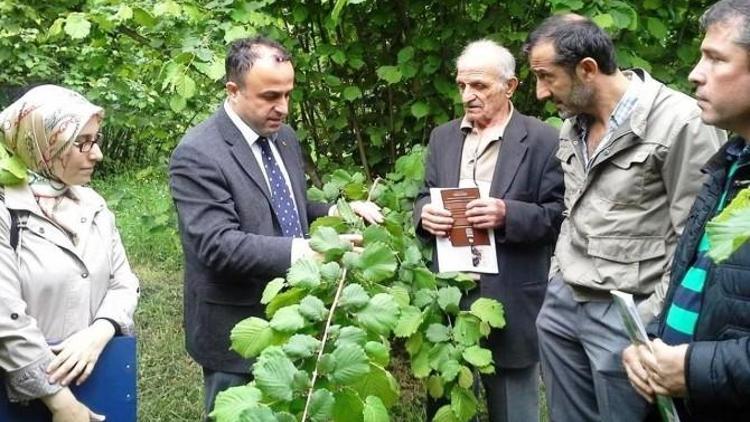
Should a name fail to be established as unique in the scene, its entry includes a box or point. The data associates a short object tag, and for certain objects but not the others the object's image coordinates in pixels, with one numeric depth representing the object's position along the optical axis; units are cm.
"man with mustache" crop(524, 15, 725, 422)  235
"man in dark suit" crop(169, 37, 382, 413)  253
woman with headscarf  211
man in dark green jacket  178
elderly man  284
